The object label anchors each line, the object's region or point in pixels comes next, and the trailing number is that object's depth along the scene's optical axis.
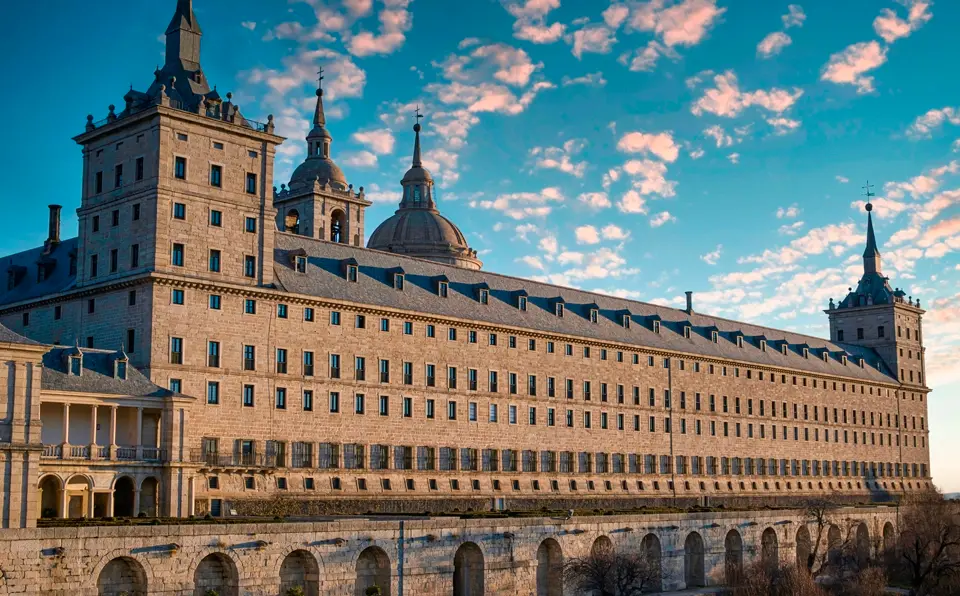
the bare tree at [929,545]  82.44
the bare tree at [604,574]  63.59
